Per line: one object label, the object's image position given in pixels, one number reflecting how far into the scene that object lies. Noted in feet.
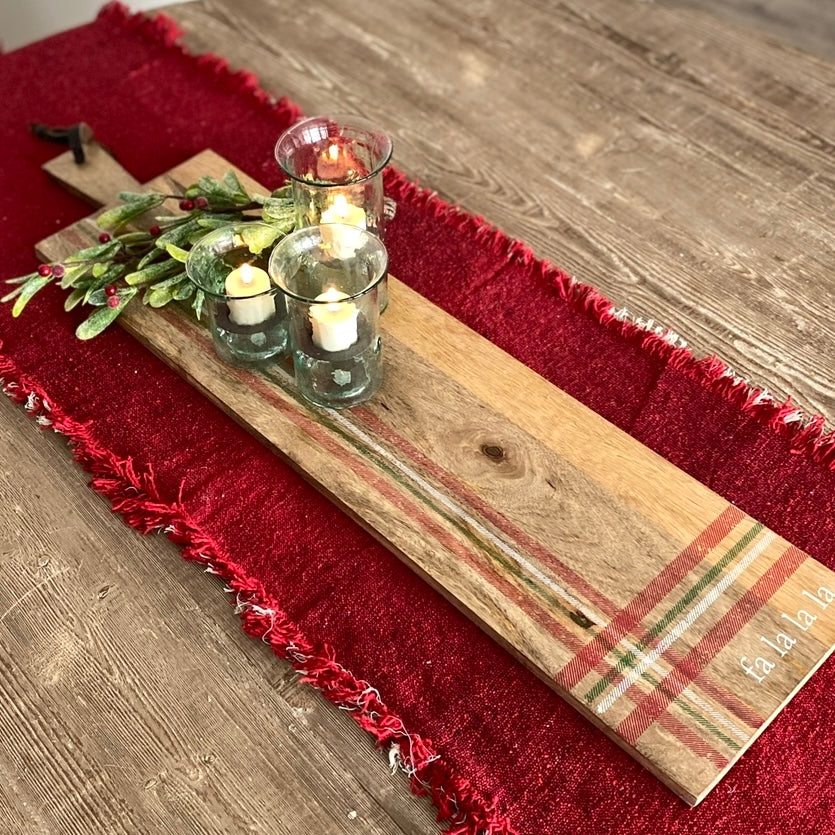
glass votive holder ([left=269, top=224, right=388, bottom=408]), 3.25
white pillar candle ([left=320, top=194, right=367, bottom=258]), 3.32
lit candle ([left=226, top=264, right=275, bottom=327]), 3.41
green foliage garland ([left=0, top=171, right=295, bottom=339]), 3.74
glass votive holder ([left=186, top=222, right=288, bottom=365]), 3.45
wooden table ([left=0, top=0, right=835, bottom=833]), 2.83
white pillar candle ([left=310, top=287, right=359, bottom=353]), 3.24
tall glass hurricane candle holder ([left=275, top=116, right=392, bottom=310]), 3.50
